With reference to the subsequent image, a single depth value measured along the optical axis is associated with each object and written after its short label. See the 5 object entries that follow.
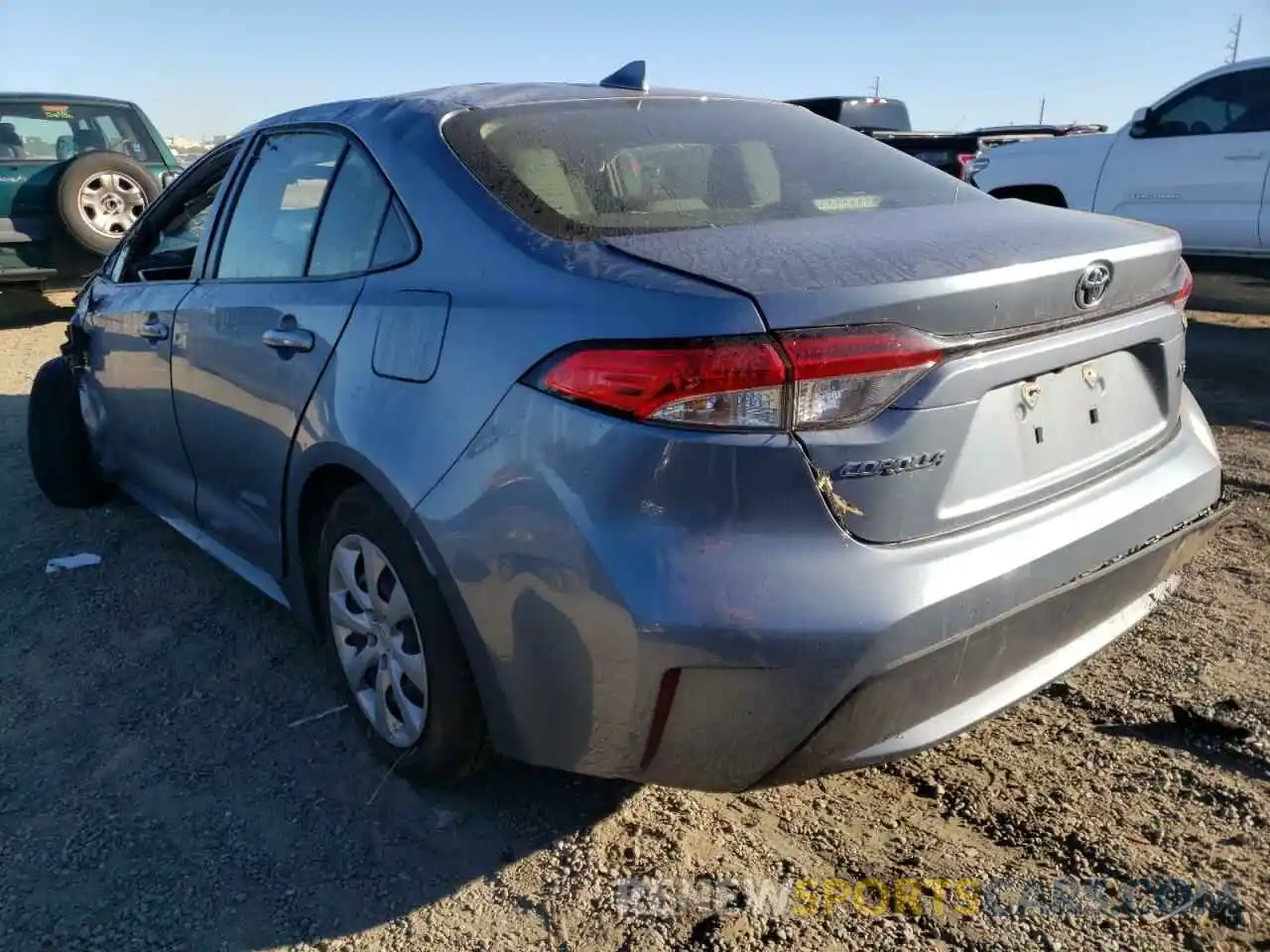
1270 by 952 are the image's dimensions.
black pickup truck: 11.63
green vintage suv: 8.47
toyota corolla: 1.85
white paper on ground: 4.09
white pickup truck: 7.60
